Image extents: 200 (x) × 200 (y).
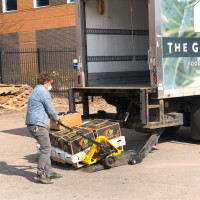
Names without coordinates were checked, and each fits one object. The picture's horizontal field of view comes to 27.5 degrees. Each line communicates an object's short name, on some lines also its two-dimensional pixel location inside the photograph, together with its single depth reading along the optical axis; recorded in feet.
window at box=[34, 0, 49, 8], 84.43
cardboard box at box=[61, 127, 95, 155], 22.91
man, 20.93
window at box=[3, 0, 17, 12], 89.70
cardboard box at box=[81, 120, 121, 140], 24.27
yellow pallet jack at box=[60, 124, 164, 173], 23.08
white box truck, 24.76
